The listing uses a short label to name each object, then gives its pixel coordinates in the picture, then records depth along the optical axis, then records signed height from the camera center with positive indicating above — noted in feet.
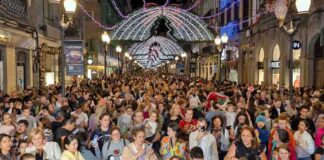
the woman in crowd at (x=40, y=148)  23.38 -4.11
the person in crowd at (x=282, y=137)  23.93 -3.62
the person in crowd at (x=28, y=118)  33.98 -3.60
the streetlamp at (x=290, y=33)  42.87 +3.75
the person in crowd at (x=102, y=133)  26.96 -3.82
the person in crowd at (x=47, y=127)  28.09 -3.75
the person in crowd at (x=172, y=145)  24.58 -4.14
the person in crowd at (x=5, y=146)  22.54 -3.82
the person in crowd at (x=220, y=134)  28.63 -4.04
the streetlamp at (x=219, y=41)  77.85 +5.29
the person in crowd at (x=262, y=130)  29.55 -3.98
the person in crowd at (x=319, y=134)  27.32 -3.91
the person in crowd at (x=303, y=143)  26.05 -4.21
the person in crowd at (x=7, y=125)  29.53 -3.72
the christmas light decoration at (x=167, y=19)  112.98 +12.58
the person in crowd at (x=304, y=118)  31.70 -3.47
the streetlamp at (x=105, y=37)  80.07 +6.03
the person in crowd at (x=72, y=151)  21.88 -3.99
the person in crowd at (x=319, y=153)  24.44 -4.47
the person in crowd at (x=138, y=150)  22.72 -4.08
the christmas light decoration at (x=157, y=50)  211.20 +11.56
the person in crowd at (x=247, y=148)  21.99 -3.81
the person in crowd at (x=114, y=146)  24.16 -4.10
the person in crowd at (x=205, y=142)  24.93 -4.00
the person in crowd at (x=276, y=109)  39.47 -3.36
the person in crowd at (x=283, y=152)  21.33 -3.87
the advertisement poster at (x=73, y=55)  50.77 +1.77
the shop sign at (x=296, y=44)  67.61 +4.21
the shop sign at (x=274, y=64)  91.27 +1.53
